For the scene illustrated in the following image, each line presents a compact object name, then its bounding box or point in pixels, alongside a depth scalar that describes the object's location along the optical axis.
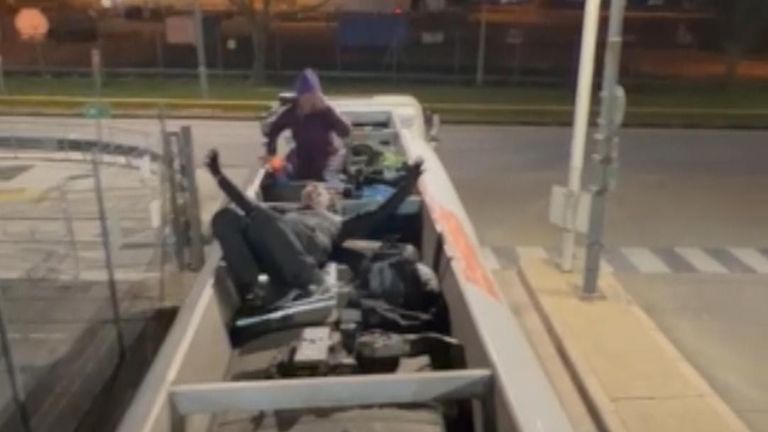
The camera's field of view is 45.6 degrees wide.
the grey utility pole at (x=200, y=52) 18.89
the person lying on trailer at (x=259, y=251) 4.52
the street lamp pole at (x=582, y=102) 7.89
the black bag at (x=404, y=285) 4.64
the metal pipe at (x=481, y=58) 21.16
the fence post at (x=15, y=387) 4.93
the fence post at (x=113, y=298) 6.45
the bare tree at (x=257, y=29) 21.33
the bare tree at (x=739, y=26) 22.67
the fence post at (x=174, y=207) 8.39
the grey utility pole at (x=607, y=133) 7.46
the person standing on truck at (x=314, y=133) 7.02
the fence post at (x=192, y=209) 8.51
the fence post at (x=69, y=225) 8.52
